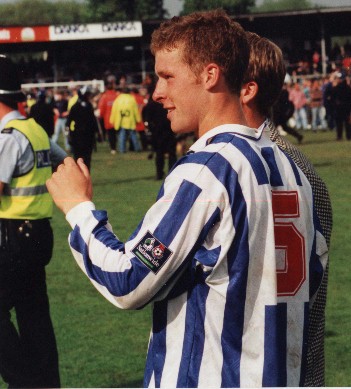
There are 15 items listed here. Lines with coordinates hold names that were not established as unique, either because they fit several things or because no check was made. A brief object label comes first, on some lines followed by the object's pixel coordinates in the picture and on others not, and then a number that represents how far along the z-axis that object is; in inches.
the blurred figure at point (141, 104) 1130.7
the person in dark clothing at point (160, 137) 778.8
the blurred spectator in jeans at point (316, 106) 1386.6
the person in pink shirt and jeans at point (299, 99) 1380.4
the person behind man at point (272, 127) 131.6
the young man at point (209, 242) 104.0
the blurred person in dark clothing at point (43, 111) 595.5
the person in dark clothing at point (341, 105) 1163.9
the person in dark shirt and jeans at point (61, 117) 1249.6
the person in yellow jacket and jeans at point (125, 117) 1097.4
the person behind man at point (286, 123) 1045.3
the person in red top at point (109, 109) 1121.2
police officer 224.4
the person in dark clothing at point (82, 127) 635.5
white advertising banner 1264.0
